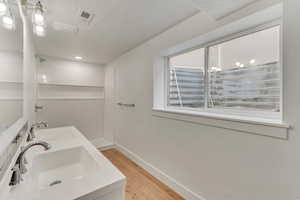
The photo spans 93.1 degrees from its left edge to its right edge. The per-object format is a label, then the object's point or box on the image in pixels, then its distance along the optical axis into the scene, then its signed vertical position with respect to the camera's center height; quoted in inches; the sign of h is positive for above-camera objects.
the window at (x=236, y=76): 46.3 +9.7
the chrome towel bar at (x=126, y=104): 102.9 -3.7
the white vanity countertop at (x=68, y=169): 25.4 -16.7
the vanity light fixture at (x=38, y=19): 47.2 +27.6
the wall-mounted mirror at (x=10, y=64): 28.4 +8.4
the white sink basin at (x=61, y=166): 40.2 -21.2
